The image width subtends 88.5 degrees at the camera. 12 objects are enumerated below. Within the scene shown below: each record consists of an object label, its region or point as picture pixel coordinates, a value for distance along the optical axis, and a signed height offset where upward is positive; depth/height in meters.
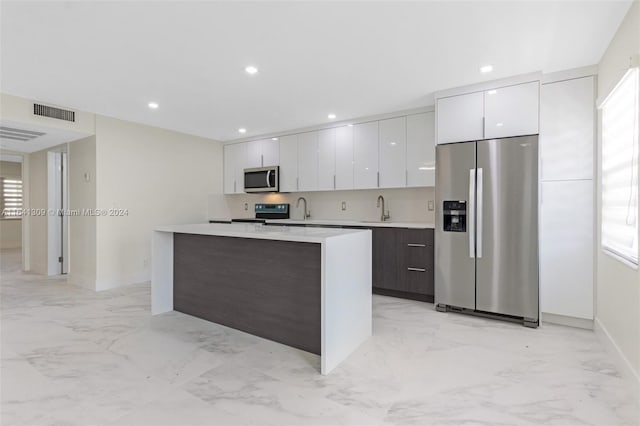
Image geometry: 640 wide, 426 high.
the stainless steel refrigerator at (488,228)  2.99 -0.17
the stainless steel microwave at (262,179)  5.28 +0.52
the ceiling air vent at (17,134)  4.00 +0.98
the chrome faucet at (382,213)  4.57 -0.03
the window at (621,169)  2.01 +0.30
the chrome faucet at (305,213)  5.34 -0.04
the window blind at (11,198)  8.37 +0.32
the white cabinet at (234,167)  5.78 +0.79
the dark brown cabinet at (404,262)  3.73 -0.61
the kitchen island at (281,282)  2.26 -0.59
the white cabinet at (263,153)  5.38 +0.98
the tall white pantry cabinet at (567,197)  2.91 +0.13
